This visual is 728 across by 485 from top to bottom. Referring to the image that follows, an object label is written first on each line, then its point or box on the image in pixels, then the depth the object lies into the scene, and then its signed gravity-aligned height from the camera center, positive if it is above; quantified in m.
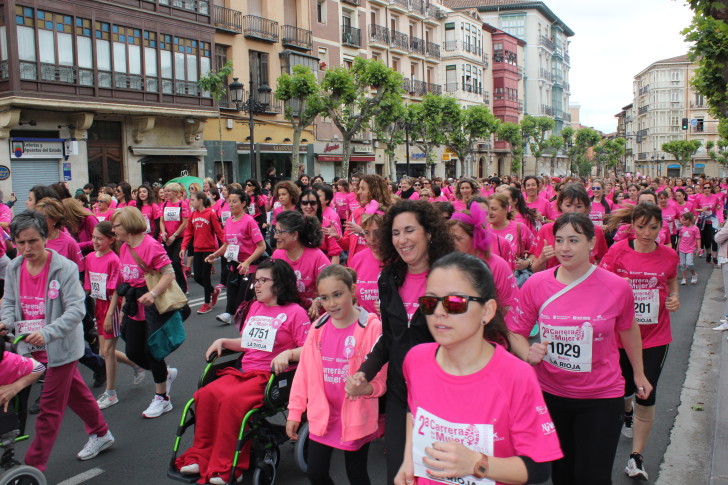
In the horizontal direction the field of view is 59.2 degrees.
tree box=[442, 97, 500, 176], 42.97 +4.62
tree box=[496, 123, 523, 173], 58.47 +4.63
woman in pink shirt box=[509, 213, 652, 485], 3.34 -0.86
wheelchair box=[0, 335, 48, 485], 3.88 -1.55
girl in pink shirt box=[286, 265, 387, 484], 3.53 -1.09
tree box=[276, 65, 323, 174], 28.42 +4.50
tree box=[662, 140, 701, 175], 87.00 +4.96
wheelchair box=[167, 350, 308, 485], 4.03 -1.58
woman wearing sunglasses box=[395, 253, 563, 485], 2.18 -0.73
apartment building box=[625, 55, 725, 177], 99.94 +11.25
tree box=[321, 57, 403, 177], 30.11 +5.04
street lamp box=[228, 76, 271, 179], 19.98 +3.13
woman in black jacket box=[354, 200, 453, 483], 3.18 -0.53
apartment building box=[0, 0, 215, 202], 20.70 +3.89
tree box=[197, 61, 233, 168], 25.00 +4.50
